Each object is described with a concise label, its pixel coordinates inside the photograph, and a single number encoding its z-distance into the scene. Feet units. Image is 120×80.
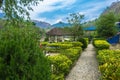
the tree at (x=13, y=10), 10.71
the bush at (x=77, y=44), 37.32
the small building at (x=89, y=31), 75.65
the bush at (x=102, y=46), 29.76
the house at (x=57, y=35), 72.95
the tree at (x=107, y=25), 56.98
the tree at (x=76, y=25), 57.61
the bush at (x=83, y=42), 41.45
